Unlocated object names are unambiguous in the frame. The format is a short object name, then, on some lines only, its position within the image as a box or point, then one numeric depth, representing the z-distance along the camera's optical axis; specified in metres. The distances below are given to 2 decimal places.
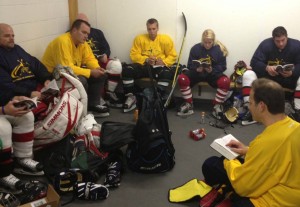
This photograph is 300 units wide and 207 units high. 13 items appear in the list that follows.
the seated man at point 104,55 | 3.89
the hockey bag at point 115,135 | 2.52
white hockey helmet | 3.83
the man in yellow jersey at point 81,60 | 3.30
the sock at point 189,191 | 2.16
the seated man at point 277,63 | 3.41
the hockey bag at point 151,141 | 2.40
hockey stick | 3.68
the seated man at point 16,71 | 2.58
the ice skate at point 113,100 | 3.93
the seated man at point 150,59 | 3.85
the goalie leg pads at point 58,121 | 2.51
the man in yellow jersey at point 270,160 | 1.50
